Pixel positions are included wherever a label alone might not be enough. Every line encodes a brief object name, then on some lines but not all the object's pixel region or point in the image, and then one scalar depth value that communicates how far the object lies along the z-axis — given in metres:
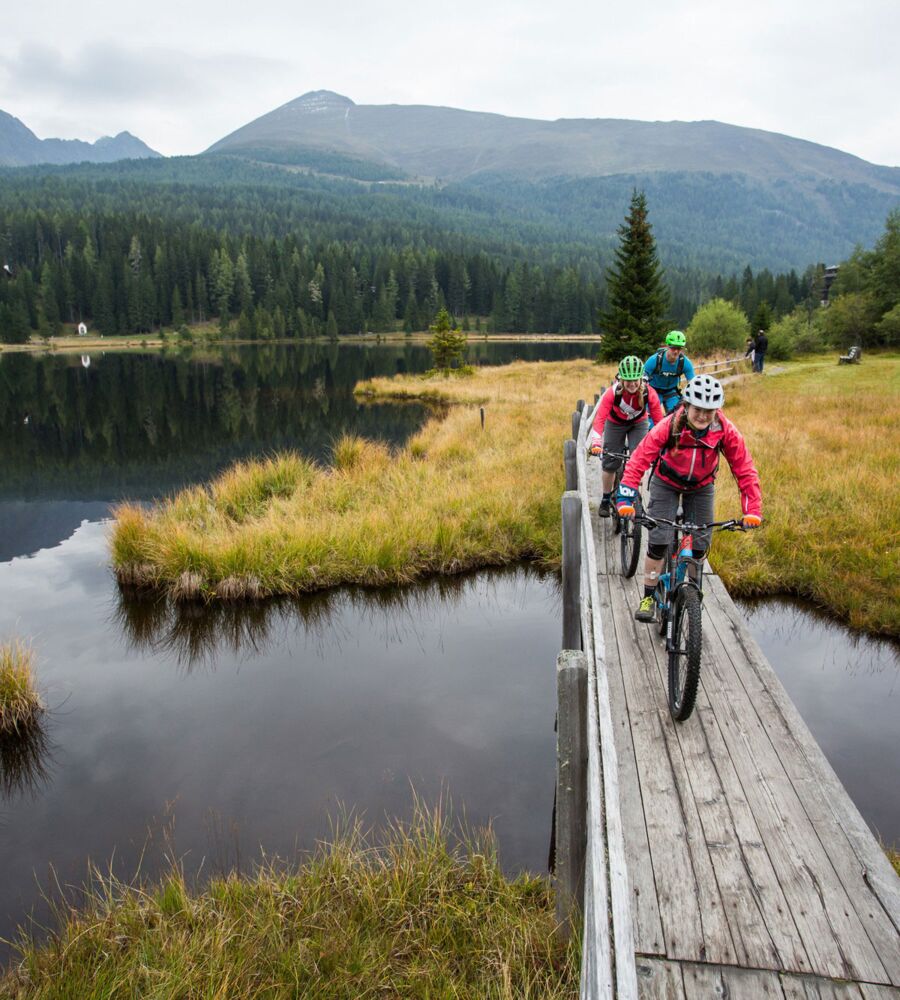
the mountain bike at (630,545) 7.72
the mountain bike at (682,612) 4.65
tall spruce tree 40.62
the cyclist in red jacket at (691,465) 5.10
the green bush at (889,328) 37.91
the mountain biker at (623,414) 8.27
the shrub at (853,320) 41.44
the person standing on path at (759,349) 32.44
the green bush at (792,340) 44.69
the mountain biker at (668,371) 8.94
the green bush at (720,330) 51.50
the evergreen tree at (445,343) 45.25
